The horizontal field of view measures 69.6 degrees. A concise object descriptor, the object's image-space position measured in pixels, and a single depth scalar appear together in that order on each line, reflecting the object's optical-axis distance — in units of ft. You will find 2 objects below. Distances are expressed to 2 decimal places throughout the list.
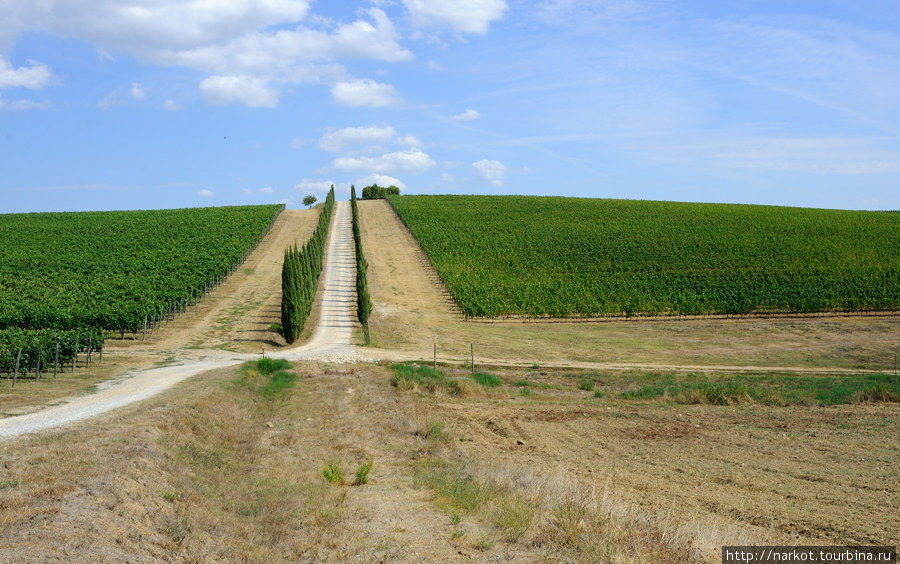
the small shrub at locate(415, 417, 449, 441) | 54.70
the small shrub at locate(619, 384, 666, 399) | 78.28
